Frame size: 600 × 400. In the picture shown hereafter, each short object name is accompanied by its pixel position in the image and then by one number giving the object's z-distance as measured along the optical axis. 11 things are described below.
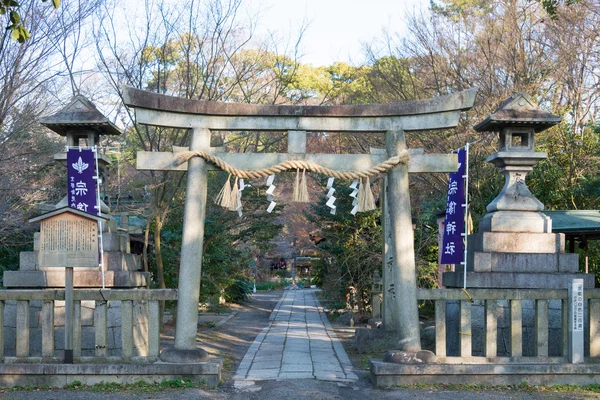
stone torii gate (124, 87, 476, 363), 8.40
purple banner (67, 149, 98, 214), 9.42
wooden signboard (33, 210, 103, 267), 7.85
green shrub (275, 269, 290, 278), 55.34
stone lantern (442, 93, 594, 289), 8.71
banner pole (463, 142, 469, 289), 8.60
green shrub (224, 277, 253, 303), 26.90
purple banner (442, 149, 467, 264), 9.15
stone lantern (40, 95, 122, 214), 9.47
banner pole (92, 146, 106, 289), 8.95
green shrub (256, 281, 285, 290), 45.06
